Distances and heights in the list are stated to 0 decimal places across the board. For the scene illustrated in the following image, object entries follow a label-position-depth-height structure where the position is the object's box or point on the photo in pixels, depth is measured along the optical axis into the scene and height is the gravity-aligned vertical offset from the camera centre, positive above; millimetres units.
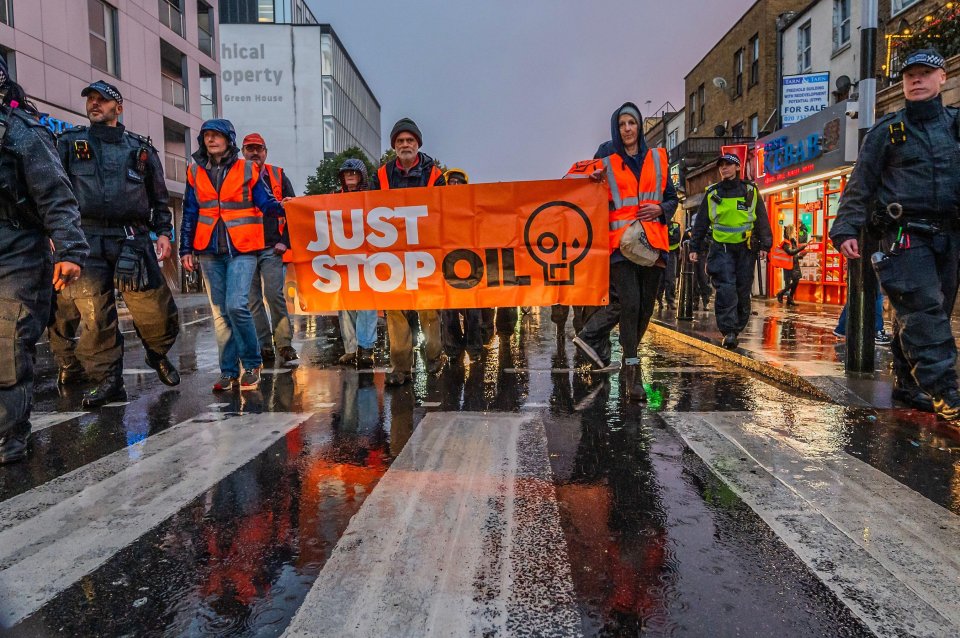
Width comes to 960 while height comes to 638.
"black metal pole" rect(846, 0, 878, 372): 6020 -13
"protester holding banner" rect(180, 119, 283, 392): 6086 +517
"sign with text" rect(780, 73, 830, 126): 17844 +4942
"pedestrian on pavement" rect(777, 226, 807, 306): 15266 +445
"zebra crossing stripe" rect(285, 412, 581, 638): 2061 -937
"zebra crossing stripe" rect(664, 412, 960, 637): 2152 -938
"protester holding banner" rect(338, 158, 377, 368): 7566 -346
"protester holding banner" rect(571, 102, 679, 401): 5289 +612
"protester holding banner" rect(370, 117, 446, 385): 6184 +1045
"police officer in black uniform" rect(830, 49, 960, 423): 4535 +422
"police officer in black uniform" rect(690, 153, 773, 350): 8125 +621
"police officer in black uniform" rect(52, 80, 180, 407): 5121 +495
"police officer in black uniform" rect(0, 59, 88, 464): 3834 +329
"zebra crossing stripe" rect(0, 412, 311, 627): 2387 -914
